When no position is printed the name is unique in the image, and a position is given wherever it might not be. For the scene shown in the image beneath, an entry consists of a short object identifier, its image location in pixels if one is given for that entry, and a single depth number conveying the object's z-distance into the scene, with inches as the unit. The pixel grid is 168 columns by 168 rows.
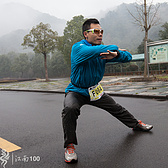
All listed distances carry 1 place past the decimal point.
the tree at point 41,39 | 1218.0
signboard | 565.5
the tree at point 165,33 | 1754.1
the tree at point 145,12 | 619.2
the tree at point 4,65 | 3095.5
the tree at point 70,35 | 1672.4
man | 95.2
